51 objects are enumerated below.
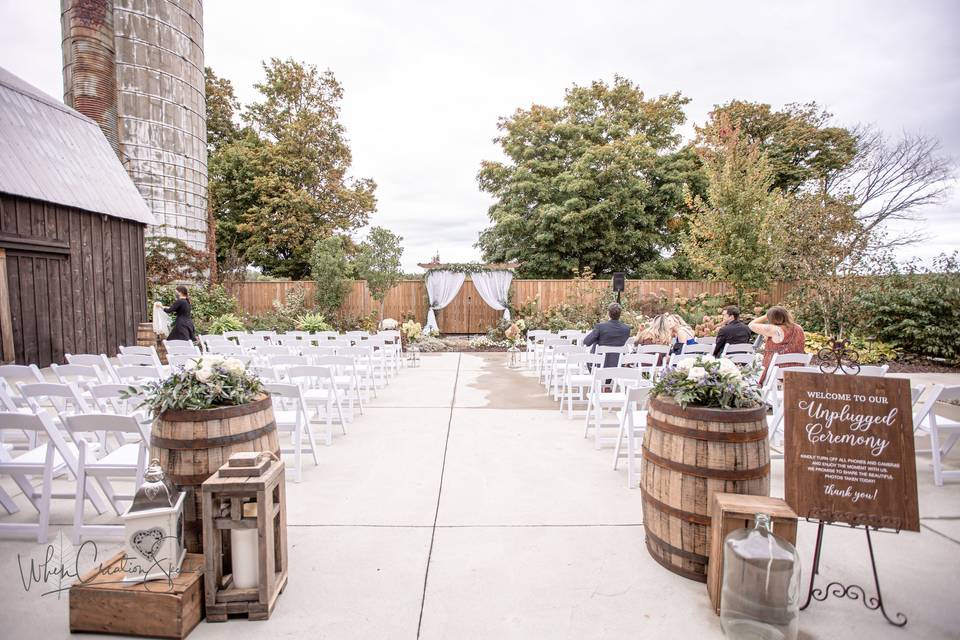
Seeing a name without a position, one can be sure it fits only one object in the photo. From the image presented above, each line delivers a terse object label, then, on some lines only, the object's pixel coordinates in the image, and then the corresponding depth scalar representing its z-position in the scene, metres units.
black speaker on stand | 12.98
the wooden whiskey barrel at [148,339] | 11.11
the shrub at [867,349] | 10.34
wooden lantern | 2.11
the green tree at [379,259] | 14.34
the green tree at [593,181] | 20.19
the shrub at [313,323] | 13.50
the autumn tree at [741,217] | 13.71
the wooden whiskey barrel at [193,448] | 2.37
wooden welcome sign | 2.19
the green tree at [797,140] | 21.05
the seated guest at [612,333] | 6.50
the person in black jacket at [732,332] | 6.33
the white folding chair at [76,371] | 4.45
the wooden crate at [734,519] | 2.16
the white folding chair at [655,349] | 5.79
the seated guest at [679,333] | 6.40
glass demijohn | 2.01
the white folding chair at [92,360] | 5.23
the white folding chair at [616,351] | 6.04
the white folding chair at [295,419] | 3.89
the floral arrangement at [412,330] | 11.39
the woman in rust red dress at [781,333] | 5.60
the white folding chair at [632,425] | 3.65
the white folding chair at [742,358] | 5.80
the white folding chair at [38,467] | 2.82
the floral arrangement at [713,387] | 2.51
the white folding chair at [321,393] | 4.72
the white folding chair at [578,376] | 5.91
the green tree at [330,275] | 15.10
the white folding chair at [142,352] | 5.98
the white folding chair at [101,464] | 2.77
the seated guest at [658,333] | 6.95
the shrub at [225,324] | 12.68
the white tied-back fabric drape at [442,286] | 16.44
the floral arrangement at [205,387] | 2.42
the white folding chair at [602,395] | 4.49
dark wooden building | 8.94
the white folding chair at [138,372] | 4.37
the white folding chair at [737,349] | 6.09
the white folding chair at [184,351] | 6.64
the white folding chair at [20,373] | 4.49
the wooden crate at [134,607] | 2.05
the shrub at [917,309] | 10.10
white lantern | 2.10
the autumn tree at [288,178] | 21.17
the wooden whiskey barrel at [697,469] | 2.39
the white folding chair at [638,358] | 5.63
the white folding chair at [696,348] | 6.21
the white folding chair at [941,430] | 3.68
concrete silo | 13.16
